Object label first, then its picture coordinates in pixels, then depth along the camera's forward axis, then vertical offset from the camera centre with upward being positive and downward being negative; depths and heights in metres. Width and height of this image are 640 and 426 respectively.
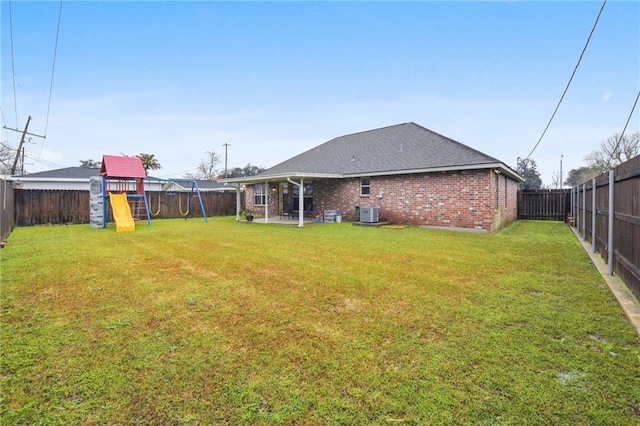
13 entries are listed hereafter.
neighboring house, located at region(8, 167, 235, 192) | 22.47 +2.23
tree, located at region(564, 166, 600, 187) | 34.35 +4.19
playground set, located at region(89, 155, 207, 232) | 12.23 +0.74
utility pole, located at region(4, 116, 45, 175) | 21.87 +5.50
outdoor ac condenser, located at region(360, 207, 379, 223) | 12.74 -0.31
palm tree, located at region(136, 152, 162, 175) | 35.56 +5.62
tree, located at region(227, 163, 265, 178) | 48.25 +6.27
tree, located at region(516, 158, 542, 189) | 42.19 +4.95
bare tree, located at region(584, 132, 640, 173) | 29.28 +5.86
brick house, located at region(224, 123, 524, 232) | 11.09 +1.12
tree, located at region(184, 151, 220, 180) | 48.50 +6.81
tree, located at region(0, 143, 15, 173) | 28.73 +5.26
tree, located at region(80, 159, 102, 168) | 44.91 +6.89
